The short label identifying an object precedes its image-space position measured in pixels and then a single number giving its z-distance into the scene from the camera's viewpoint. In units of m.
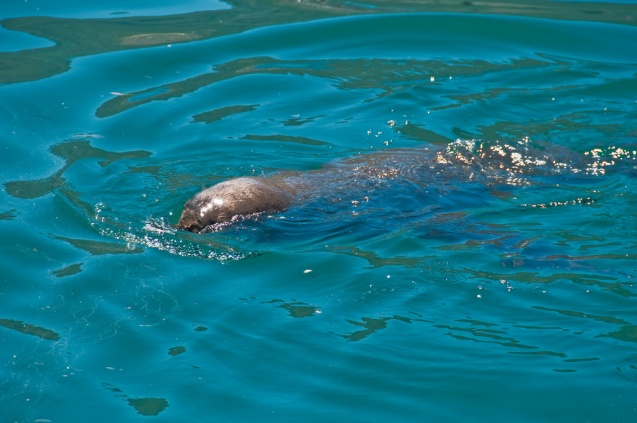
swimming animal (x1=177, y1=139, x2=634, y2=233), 15.12
